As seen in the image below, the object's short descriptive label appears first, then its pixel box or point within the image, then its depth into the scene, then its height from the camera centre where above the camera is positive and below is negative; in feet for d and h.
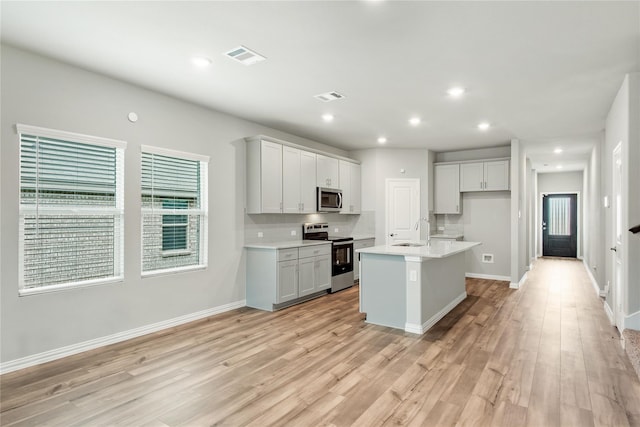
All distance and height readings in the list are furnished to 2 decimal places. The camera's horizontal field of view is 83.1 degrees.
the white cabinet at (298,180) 18.16 +1.88
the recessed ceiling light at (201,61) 10.57 +4.65
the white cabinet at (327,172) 20.53 +2.60
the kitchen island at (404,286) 13.34 -2.74
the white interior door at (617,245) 12.67 -1.09
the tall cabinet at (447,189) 24.99 +1.86
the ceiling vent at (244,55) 10.11 +4.65
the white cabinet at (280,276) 16.20 -2.79
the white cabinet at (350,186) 22.85 +1.95
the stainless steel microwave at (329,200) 20.47 +0.97
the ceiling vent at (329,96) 13.80 +4.67
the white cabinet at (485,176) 23.34 +2.65
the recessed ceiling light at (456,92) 12.97 +4.59
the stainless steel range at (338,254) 20.06 -2.20
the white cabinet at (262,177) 16.80 +1.88
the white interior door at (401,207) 24.39 +0.60
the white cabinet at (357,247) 22.20 -1.96
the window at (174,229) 14.06 -0.48
